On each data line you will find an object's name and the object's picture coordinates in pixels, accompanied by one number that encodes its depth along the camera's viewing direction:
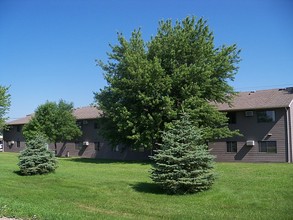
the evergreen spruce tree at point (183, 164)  10.43
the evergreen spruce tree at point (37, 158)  15.77
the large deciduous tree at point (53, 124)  33.19
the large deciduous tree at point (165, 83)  22.66
